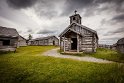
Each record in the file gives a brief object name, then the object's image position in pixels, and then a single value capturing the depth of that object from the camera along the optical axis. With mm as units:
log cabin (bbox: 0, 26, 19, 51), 13005
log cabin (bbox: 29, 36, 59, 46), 29120
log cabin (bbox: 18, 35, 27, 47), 28730
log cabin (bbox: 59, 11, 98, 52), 11243
